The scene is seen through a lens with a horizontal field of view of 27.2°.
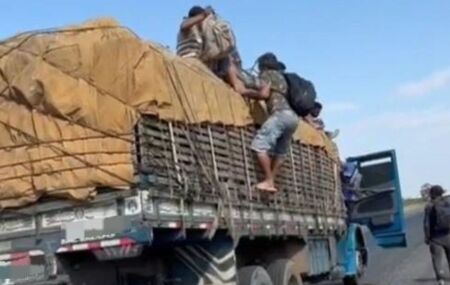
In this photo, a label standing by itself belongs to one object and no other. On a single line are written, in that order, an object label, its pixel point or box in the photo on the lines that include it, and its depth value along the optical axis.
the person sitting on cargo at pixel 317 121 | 13.99
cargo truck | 7.30
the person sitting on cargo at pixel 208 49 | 10.88
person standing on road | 15.11
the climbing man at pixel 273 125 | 10.18
